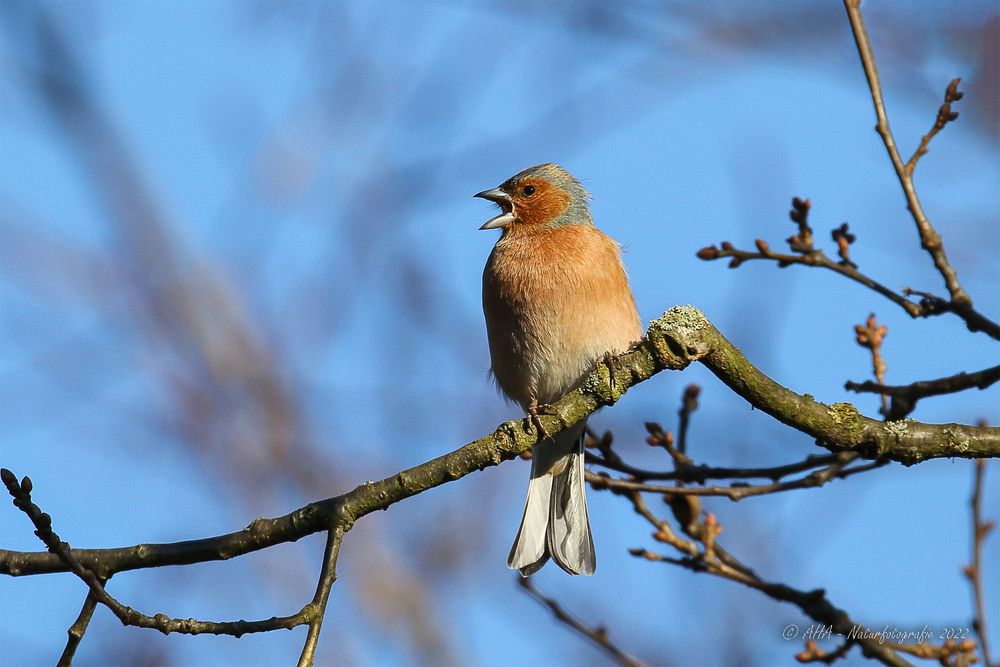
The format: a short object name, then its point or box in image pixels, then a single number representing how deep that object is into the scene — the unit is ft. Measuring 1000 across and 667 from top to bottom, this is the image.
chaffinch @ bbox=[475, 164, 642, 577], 32.12
